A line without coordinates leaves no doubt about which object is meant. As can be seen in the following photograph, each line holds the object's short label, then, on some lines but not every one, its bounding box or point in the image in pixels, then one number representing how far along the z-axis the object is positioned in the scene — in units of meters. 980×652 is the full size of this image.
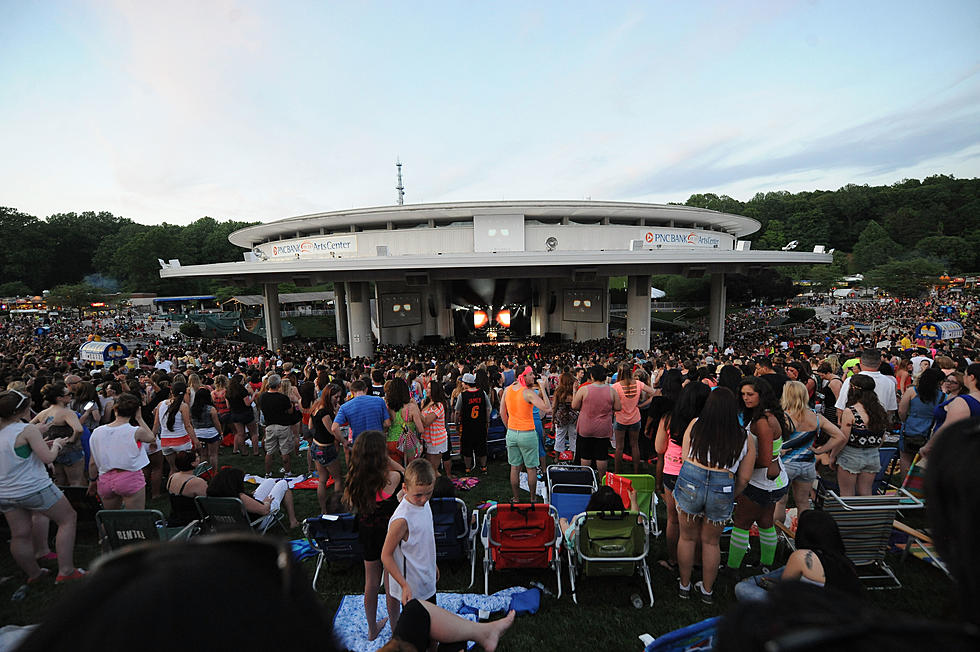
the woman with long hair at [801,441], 4.51
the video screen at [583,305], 26.58
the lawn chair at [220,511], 4.48
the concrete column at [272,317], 22.12
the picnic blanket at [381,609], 3.83
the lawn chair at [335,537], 4.34
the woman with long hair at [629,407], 6.49
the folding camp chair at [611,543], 4.03
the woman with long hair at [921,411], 5.98
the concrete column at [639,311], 20.39
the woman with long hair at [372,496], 3.49
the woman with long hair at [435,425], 6.14
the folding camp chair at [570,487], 4.98
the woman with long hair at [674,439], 4.43
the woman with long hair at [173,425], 6.33
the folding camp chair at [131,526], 4.19
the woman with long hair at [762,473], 4.01
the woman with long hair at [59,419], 5.06
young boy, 3.12
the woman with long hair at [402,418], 5.64
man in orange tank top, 5.57
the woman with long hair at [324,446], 5.80
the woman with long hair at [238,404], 7.66
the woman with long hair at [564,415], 6.81
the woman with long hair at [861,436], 4.91
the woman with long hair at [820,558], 2.83
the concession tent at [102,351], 15.20
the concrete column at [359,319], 20.41
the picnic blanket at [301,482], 6.81
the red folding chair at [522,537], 4.19
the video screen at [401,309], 26.09
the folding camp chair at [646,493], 5.04
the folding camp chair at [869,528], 4.18
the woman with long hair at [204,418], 6.89
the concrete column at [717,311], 22.64
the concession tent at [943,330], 15.85
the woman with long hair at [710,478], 3.68
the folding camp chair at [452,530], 4.34
